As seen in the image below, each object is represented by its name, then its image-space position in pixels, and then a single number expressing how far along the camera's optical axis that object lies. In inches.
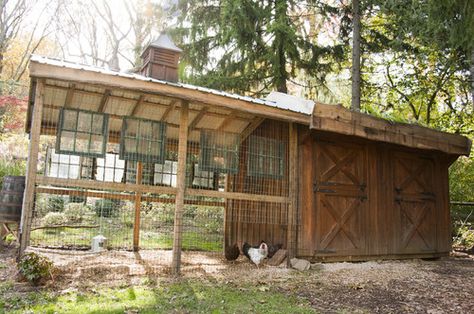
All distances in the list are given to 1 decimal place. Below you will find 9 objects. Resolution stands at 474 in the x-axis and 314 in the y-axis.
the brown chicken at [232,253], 309.1
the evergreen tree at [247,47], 460.8
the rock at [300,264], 274.4
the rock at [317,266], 280.1
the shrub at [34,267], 192.9
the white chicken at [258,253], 284.4
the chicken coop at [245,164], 242.7
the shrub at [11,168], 408.9
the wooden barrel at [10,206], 264.4
